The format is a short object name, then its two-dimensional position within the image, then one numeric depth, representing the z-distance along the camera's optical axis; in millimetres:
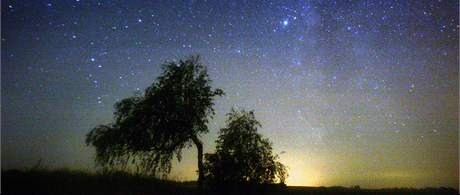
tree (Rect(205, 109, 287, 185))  30189
